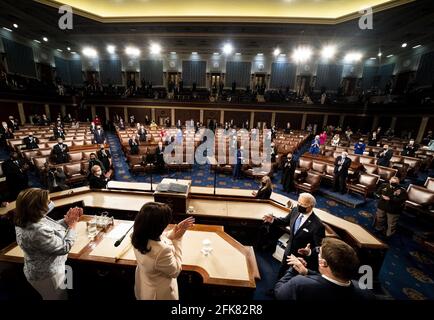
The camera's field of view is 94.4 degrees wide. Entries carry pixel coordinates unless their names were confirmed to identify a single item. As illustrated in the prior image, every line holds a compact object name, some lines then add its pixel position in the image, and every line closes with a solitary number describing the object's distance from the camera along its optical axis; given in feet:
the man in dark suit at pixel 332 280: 4.61
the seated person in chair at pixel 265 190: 13.78
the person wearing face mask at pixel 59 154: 23.76
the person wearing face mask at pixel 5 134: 33.76
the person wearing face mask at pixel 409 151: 30.86
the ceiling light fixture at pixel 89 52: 65.10
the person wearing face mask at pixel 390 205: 14.99
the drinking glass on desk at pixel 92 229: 9.13
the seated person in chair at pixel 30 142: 27.17
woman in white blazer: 4.60
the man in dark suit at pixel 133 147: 29.84
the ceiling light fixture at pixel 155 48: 58.70
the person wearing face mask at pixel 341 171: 22.21
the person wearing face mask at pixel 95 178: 14.05
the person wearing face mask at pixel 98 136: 35.86
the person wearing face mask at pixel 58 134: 32.89
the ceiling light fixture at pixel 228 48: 55.88
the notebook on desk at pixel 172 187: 11.24
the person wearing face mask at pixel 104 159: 21.70
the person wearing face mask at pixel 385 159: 25.11
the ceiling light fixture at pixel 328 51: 47.21
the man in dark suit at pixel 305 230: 8.50
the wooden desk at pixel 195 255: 7.36
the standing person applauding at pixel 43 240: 5.58
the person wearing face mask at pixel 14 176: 16.20
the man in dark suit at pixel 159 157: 27.91
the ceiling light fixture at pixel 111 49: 59.82
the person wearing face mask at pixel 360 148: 30.09
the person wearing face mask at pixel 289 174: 23.15
